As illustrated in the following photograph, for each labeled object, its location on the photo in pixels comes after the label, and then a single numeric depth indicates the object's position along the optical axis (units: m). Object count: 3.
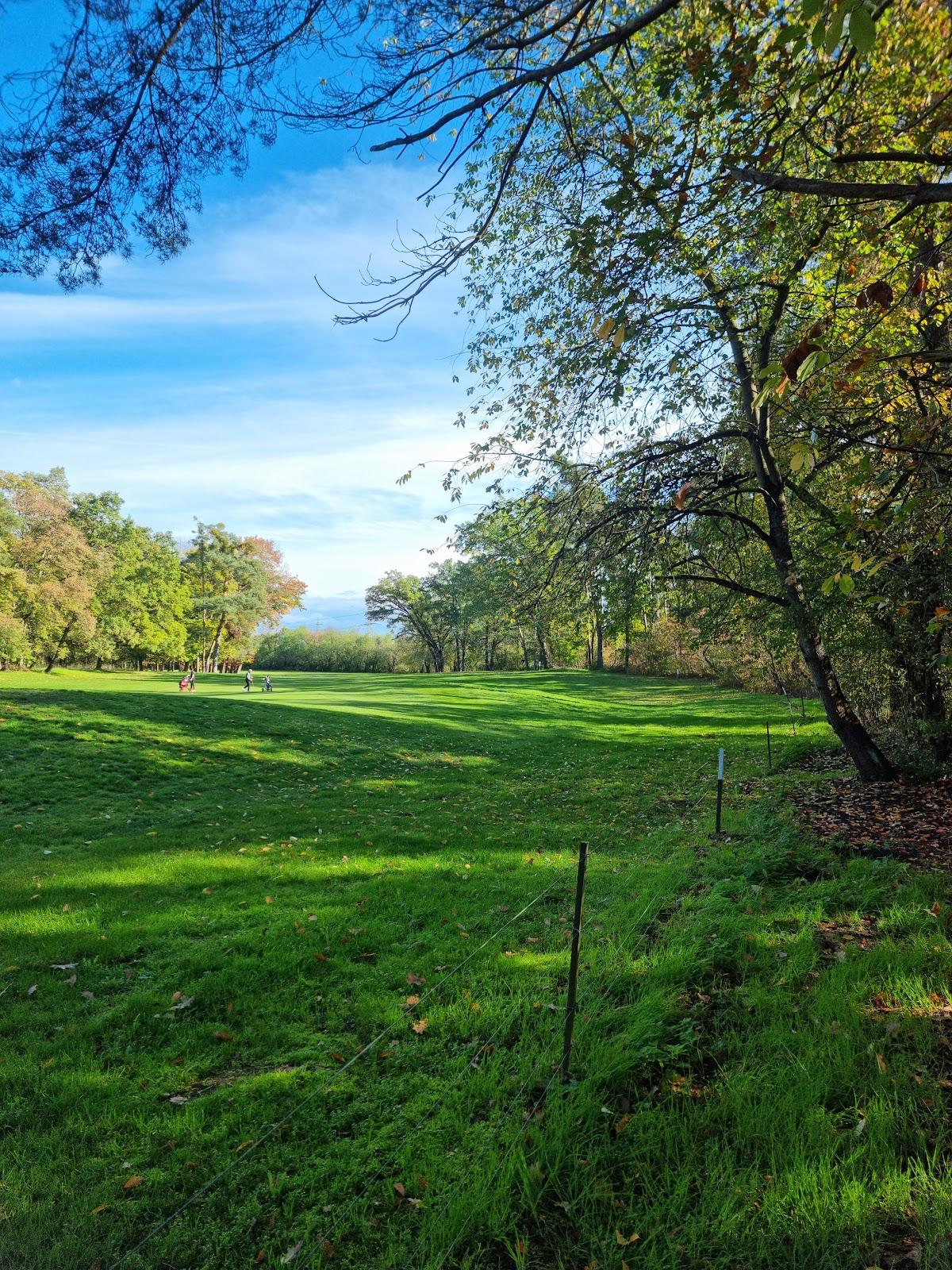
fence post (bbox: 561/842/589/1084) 3.15
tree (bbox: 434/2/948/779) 4.04
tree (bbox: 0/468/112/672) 36.06
